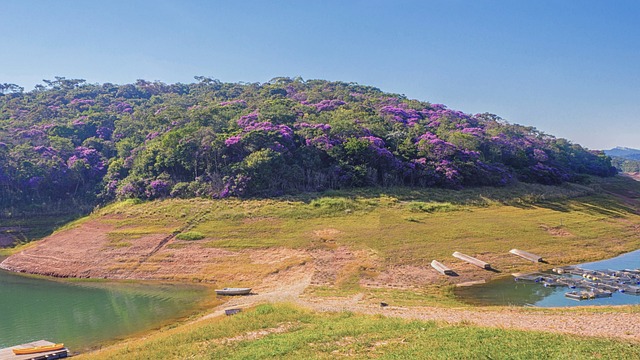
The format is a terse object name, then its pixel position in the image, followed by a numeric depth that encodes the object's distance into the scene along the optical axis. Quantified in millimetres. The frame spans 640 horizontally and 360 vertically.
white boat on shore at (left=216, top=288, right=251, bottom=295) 38562
